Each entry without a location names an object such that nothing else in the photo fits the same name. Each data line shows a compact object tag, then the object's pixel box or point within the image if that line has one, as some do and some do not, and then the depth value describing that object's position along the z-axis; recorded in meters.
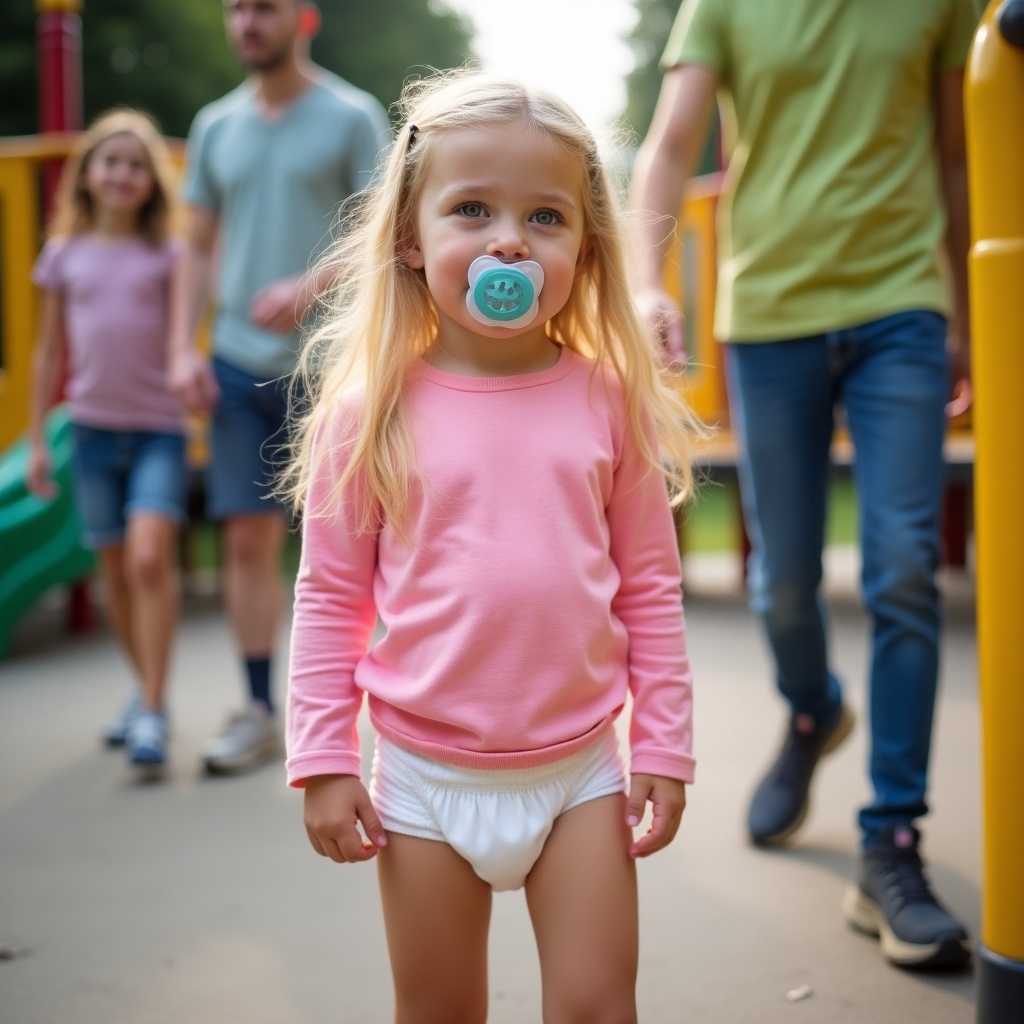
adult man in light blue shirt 3.67
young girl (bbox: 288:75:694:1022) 1.60
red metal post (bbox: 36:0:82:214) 6.93
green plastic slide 5.60
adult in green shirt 2.33
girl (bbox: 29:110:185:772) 3.84
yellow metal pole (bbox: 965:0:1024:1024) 1.63
